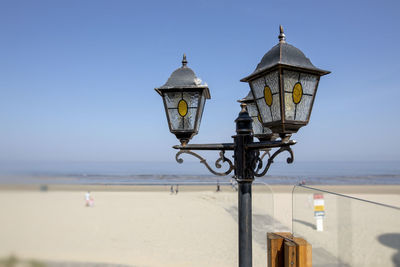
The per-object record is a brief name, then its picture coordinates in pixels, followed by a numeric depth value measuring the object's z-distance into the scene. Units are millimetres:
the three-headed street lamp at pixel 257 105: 1849
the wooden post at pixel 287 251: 1889
